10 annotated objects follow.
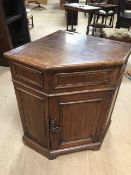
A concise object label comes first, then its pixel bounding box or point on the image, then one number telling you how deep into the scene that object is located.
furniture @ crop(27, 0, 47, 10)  5.80
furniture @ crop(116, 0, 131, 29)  2.82
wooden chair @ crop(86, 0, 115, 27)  3.73
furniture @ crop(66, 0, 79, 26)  3.84
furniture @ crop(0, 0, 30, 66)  2.08
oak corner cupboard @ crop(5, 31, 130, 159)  0.79
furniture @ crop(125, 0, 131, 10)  3.21
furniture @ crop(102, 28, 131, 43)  2.18
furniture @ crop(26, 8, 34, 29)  3.75
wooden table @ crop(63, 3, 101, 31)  3.19
